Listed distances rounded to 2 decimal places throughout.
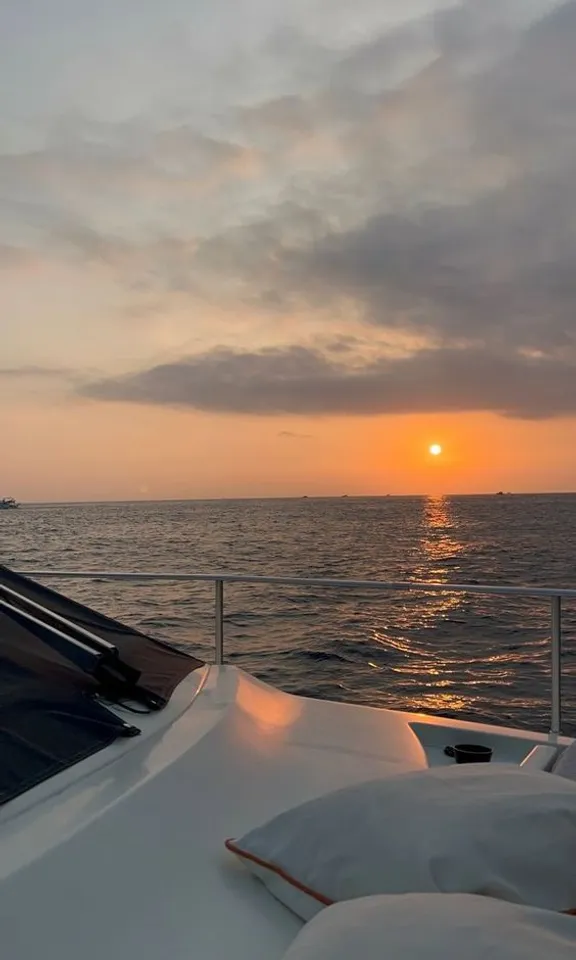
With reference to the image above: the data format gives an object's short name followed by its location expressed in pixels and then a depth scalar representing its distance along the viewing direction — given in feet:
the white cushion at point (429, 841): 3.33
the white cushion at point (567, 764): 5.19
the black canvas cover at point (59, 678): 4.81
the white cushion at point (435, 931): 2.55
